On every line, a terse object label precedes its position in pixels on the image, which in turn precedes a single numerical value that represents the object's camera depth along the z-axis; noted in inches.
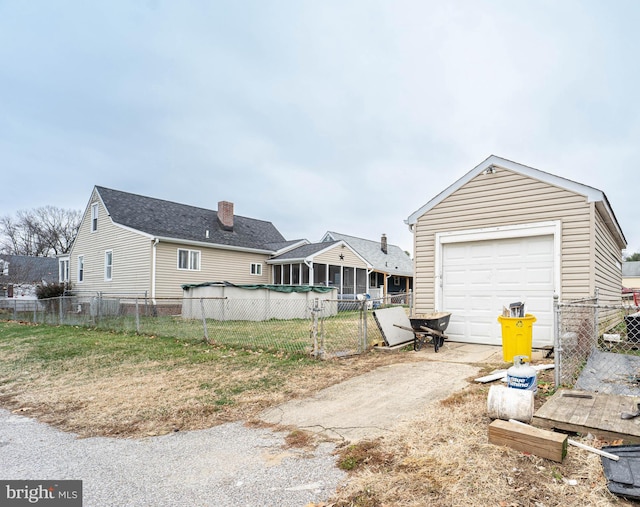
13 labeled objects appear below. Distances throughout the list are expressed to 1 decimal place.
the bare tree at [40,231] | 1713.8
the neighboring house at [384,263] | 1152.8
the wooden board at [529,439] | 112.2
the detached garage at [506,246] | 304.8
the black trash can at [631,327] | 307.4
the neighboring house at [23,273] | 1205.7
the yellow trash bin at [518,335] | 248.2
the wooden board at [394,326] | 326.3
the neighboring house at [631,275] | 1916.8
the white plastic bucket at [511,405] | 136.8
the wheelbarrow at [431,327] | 313.6
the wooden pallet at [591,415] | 123.5
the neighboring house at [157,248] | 731.4
